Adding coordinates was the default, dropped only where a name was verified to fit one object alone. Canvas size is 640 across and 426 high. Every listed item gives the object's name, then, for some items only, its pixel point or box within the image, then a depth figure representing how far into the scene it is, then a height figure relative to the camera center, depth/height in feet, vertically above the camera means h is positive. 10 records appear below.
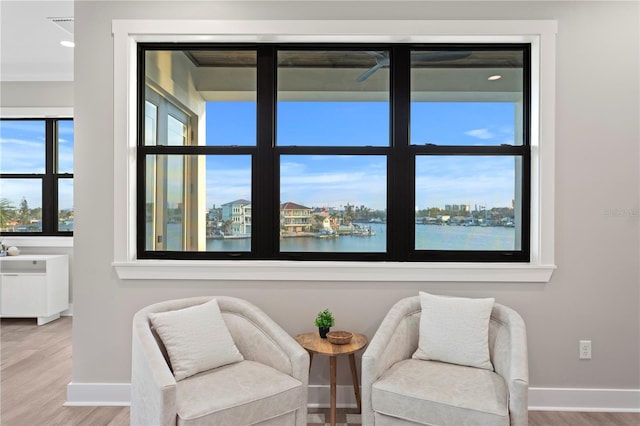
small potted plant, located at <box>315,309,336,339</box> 7.83 -2.17
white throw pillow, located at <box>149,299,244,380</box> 6.78 -2.25
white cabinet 14.64 -3.00
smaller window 16.35 +1.41
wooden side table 7.16 -2.49
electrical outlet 8.57 -2.92
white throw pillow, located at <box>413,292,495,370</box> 7.27 -2.22
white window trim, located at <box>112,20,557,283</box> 8.45 +1.59
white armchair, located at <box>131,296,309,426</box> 5.69 -2.75
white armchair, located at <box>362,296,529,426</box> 5.95 -2.79
